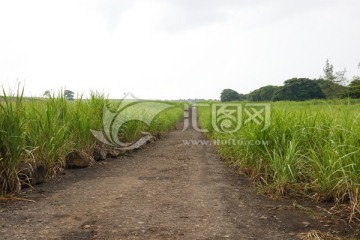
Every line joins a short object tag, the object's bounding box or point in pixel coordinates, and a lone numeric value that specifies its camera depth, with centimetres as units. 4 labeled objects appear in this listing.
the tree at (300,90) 4297
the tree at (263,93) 5763
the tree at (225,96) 6712
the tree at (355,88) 2839
